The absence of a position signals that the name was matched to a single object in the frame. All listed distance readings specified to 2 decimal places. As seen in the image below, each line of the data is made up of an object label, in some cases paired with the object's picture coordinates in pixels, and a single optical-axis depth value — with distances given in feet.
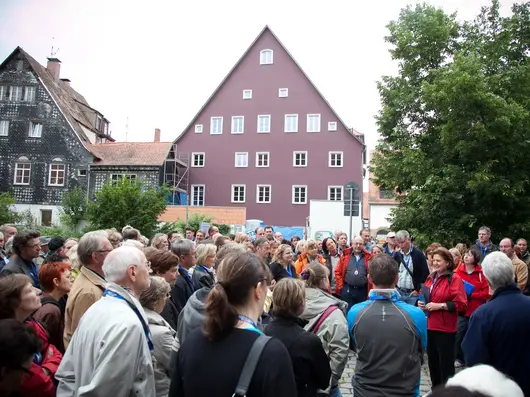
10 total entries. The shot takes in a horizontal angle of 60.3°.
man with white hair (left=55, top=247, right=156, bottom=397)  8.95
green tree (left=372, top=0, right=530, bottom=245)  45.65
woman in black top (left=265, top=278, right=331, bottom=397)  10.22
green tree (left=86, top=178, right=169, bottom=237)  75.82
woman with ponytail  6.61
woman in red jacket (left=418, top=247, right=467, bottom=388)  18.31
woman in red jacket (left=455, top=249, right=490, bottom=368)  22.16
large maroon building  125.39
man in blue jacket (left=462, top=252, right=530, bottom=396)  11.78
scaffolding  126.52
